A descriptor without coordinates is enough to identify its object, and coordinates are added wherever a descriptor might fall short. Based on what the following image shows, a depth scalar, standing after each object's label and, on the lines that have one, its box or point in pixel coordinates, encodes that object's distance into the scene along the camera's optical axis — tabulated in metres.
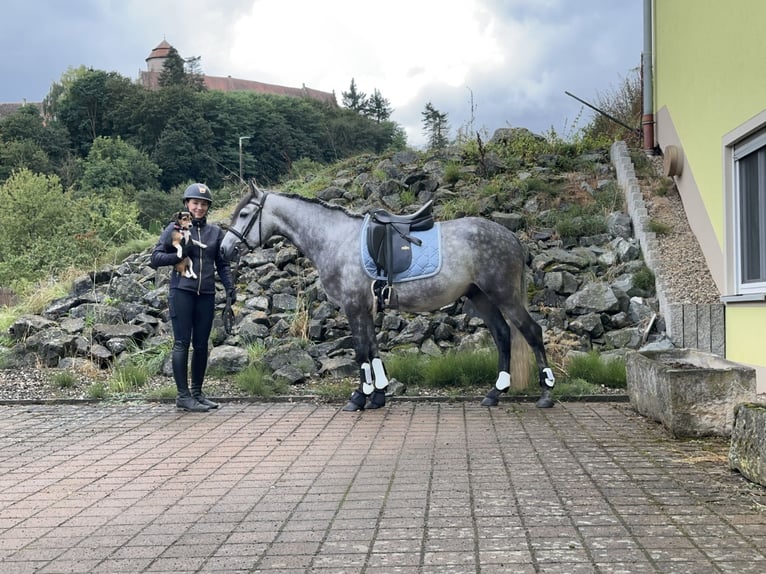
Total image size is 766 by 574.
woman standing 7.85
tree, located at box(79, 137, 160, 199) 68.69
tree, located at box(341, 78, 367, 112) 123.69
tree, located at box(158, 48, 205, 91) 99.44
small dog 7.84
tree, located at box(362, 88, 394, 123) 106.25
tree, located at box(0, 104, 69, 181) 69.75
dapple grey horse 7.60
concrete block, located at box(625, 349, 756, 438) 5.72
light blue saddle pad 7.59
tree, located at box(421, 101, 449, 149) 17.41
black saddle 7.58
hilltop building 120.93
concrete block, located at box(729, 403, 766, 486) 4.39
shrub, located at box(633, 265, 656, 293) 10.06
